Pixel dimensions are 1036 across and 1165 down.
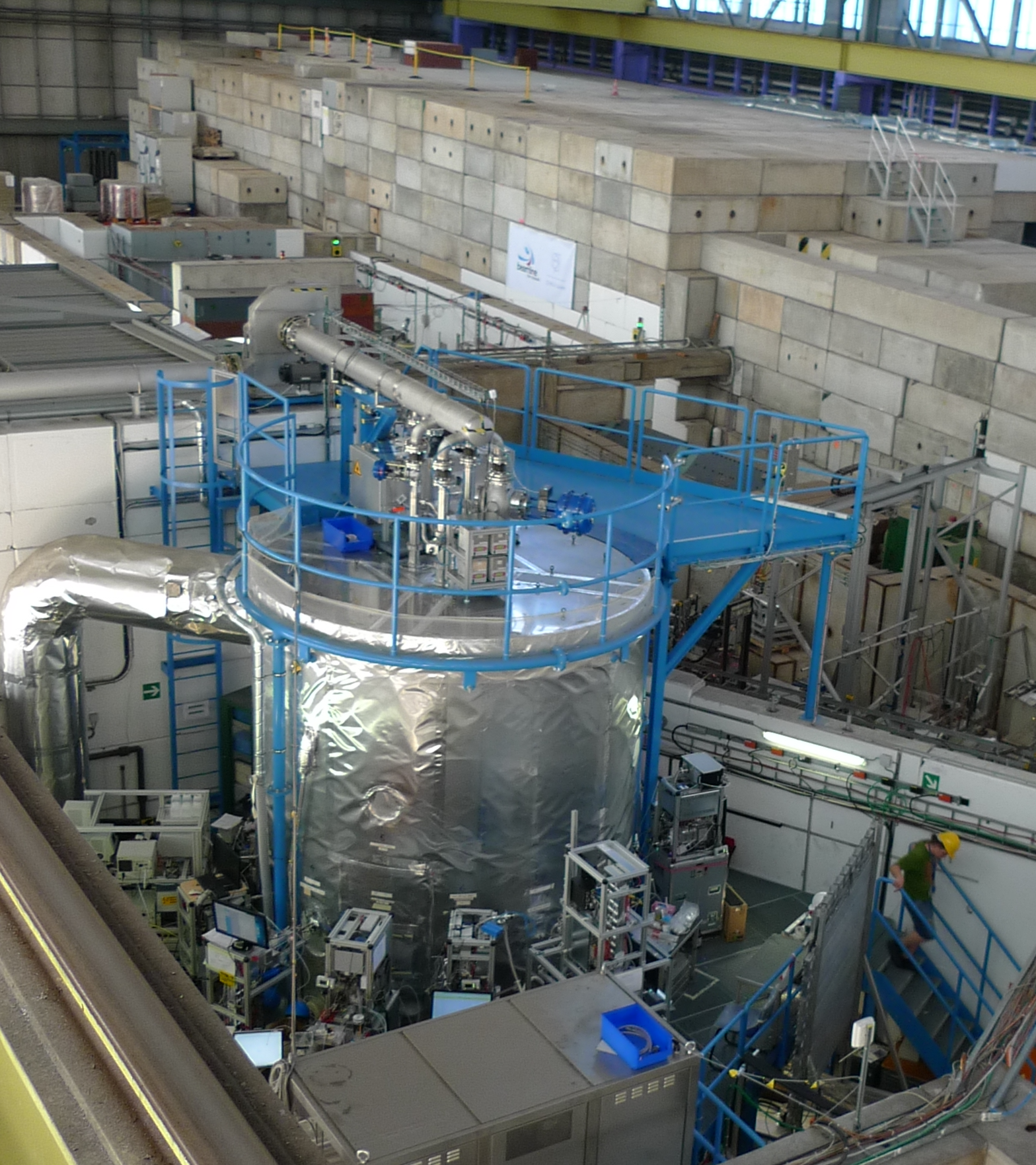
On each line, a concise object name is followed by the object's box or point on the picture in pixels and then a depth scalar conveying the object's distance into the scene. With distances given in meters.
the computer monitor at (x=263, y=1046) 9.37
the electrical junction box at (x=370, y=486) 11.77
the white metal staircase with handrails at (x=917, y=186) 24.97
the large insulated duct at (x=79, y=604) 11.98
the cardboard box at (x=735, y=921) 13.08
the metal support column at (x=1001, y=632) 17.56
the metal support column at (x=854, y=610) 15.77
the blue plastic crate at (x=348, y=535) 11.69
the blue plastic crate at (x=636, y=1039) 8.34
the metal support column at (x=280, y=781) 11.14
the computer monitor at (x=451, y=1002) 10.09
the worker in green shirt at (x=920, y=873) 12.63
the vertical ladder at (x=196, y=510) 13.55
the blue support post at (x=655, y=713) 12.28
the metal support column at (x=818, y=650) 13.40
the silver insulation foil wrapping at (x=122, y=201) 29.81
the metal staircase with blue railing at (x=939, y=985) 12.38
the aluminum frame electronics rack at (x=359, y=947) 10.42
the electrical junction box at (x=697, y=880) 12.69
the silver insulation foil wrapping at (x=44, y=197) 30.91
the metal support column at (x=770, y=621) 14.97
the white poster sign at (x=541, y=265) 27.39
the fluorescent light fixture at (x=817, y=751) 13.21
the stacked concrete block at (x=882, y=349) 19.34
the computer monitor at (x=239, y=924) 11.36
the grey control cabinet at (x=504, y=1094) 7.69
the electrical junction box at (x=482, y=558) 10.54
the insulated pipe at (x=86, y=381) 14.11
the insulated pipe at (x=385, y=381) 11.23
